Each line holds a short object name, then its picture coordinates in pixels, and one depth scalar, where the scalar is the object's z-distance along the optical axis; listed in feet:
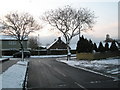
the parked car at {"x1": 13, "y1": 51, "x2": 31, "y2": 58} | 214.07
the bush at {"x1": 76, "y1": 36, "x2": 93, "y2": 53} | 146.72
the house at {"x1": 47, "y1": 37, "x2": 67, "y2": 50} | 305.12
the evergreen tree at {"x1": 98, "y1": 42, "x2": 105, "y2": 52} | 141.51
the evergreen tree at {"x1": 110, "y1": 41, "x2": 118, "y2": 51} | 141.59
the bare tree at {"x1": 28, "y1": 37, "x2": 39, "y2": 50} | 318.04
